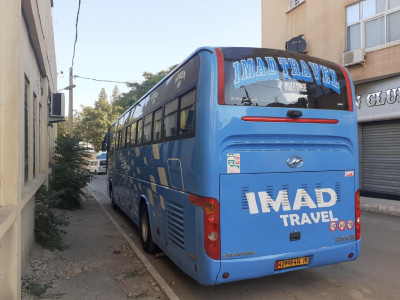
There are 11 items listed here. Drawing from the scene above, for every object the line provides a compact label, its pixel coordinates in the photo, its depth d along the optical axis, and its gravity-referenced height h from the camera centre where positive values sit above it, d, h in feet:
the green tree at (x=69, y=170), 35.32 -1.76
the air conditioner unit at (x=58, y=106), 33.19 +5.11
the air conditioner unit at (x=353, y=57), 40.29 +12.20
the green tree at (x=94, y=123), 151.12 +15.13
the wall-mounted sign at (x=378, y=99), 38.45 +6.81
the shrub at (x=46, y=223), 20.39 -4.43
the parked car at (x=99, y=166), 119.03 -4.23
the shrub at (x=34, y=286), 13.38 -5.64
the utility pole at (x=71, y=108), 71.46 +10.44
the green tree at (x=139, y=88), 108.17 +22.52
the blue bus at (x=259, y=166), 12.13 -0.50
